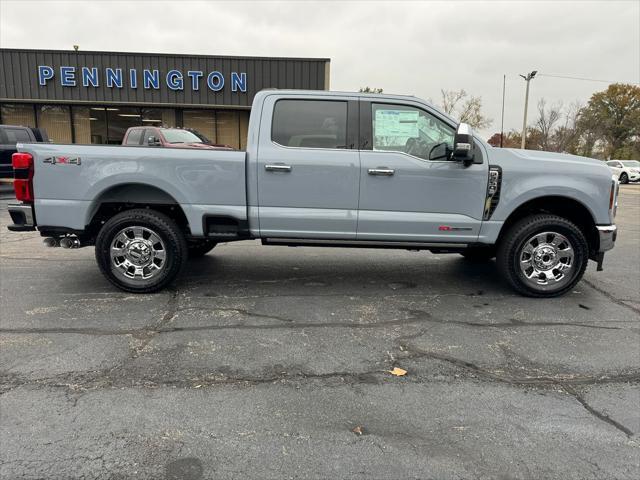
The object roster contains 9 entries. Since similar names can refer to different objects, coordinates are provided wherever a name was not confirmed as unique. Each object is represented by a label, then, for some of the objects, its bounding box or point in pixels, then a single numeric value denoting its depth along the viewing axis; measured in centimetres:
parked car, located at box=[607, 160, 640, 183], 3216
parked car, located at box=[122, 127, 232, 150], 1294
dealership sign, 2106
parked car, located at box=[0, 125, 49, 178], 1444
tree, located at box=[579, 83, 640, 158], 5528
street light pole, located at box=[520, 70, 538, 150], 3603
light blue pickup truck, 488
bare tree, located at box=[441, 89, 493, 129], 4922
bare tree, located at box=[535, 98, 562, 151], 4875
